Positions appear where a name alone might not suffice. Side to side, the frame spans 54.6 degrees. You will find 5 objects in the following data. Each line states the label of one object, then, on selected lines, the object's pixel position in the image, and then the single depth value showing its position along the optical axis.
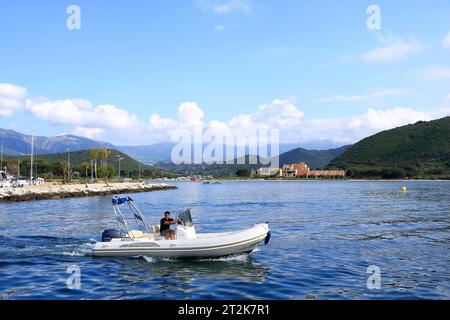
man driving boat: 20.05
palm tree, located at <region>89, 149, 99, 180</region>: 128.38
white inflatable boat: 18.92
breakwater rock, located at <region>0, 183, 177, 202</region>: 63.21
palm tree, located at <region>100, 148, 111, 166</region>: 132.09
